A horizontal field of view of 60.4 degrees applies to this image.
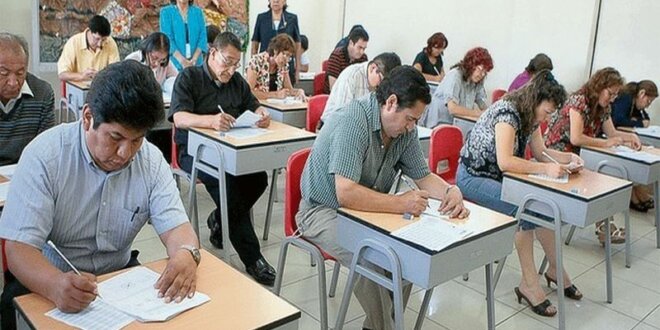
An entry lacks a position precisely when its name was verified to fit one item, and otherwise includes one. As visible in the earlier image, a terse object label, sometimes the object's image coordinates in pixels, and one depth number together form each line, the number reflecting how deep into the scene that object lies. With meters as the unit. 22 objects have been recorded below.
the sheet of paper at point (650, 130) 4.74
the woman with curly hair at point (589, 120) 3.88
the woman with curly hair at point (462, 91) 4.51
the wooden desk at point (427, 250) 1.85
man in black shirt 3.07
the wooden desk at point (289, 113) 4.23
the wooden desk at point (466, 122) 4.46
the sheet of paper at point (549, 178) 2.86
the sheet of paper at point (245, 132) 3.04
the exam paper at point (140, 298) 1.29
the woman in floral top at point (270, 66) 4.60
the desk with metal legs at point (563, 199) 2.65
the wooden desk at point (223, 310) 1.26
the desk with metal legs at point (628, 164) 3.69
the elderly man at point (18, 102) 2.27
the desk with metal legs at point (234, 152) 2.86
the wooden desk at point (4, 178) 1.91
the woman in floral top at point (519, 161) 2.90
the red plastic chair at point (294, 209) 2.31
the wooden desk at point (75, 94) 4.27
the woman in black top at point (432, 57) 6.31
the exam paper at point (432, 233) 1.85
